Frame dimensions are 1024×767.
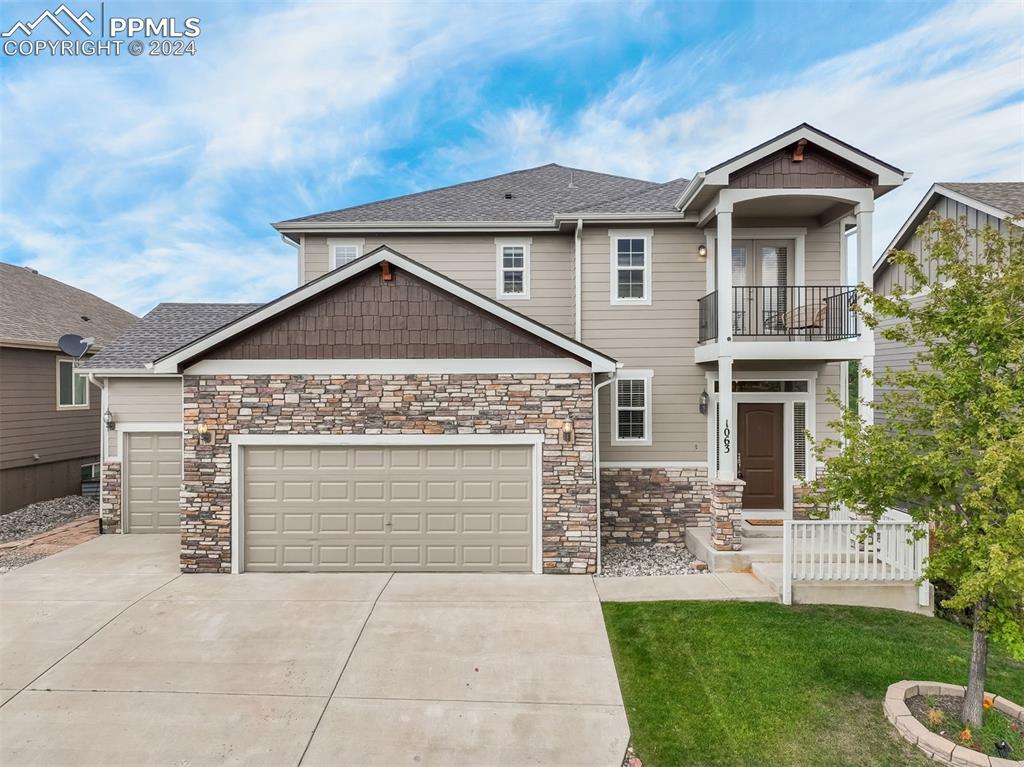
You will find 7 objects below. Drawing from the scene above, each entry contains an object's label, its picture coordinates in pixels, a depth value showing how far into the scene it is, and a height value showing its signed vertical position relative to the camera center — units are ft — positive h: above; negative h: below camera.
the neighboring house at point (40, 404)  38.14 -1.67
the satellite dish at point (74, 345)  39.65 +2.97
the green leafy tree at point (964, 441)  12.84 -1.60
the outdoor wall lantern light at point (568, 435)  25.76 -2.59
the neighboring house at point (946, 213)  34.47 +12.30
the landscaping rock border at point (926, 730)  12.67 -9.24
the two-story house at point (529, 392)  25.81 -0.48
